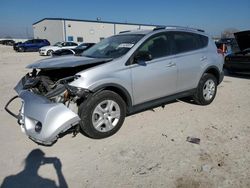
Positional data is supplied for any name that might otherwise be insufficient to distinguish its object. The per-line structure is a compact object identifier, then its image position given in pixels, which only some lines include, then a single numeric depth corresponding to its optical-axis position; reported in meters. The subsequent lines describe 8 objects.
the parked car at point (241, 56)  6.95
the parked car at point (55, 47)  19.15
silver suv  2.74
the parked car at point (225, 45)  9.02
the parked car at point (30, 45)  23.57
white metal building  30.65
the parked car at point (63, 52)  14.97
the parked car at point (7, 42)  41.00
